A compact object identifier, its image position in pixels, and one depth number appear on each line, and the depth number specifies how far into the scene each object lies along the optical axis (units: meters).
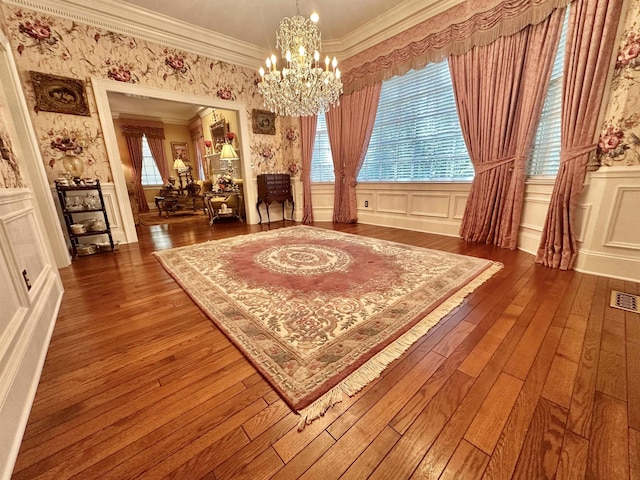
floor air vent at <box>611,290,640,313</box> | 1.63
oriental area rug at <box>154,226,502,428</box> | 1.17
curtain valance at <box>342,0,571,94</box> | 2.48
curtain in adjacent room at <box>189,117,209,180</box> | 7.80
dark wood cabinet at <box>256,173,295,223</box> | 4.65
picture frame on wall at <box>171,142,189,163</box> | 8.16
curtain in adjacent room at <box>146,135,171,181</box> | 7.75
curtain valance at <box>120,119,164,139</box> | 7.32
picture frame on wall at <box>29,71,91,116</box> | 2.91
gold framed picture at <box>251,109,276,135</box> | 4.62
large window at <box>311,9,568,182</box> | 3.24
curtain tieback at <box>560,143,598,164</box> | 2.08
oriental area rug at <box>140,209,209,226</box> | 5.56
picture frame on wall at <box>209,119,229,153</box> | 6.34
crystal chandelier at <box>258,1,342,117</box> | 2.73
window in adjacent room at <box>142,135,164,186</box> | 7.75
